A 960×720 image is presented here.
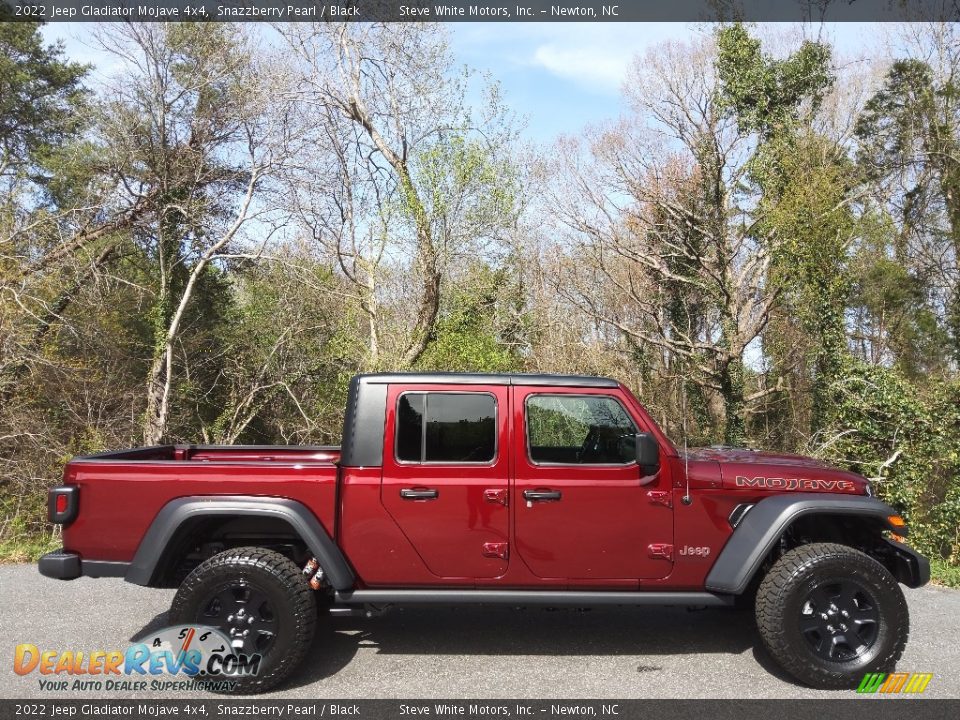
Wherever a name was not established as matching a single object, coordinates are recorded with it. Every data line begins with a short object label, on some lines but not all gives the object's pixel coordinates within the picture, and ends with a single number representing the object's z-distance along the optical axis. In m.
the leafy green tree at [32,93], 20.08
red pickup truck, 4.08
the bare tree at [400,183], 14.48
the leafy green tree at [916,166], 18.34
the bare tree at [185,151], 15.66
